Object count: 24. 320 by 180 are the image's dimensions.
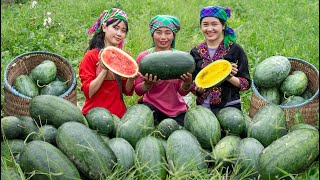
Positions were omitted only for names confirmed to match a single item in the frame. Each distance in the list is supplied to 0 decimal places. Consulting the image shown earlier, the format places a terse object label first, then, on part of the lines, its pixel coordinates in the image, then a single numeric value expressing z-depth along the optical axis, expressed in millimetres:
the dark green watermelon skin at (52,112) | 3869
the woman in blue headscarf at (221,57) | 4641
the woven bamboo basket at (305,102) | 4660
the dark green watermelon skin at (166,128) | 4023
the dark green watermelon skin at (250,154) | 3523
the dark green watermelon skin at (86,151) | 3391
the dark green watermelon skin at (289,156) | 3336
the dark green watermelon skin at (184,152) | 3455
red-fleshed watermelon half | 4383
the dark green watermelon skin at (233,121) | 4047
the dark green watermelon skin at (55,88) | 4918
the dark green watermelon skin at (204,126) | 3837
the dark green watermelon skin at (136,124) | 3922
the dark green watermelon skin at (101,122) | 4004
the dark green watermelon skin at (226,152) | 3615
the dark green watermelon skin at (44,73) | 4969
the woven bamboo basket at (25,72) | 4730
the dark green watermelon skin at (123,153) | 3557
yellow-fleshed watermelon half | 4363
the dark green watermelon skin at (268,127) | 3877
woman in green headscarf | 4598
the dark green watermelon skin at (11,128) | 3713
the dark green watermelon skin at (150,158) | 3424
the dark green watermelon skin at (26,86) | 4844
